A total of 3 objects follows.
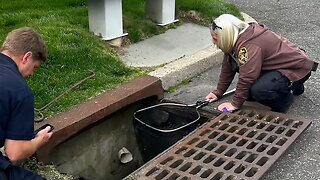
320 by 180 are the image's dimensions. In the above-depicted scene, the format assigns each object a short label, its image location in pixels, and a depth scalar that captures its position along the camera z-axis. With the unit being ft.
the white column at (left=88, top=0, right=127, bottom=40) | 13.13
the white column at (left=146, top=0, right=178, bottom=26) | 15.04
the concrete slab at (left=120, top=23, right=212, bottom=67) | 12.91
